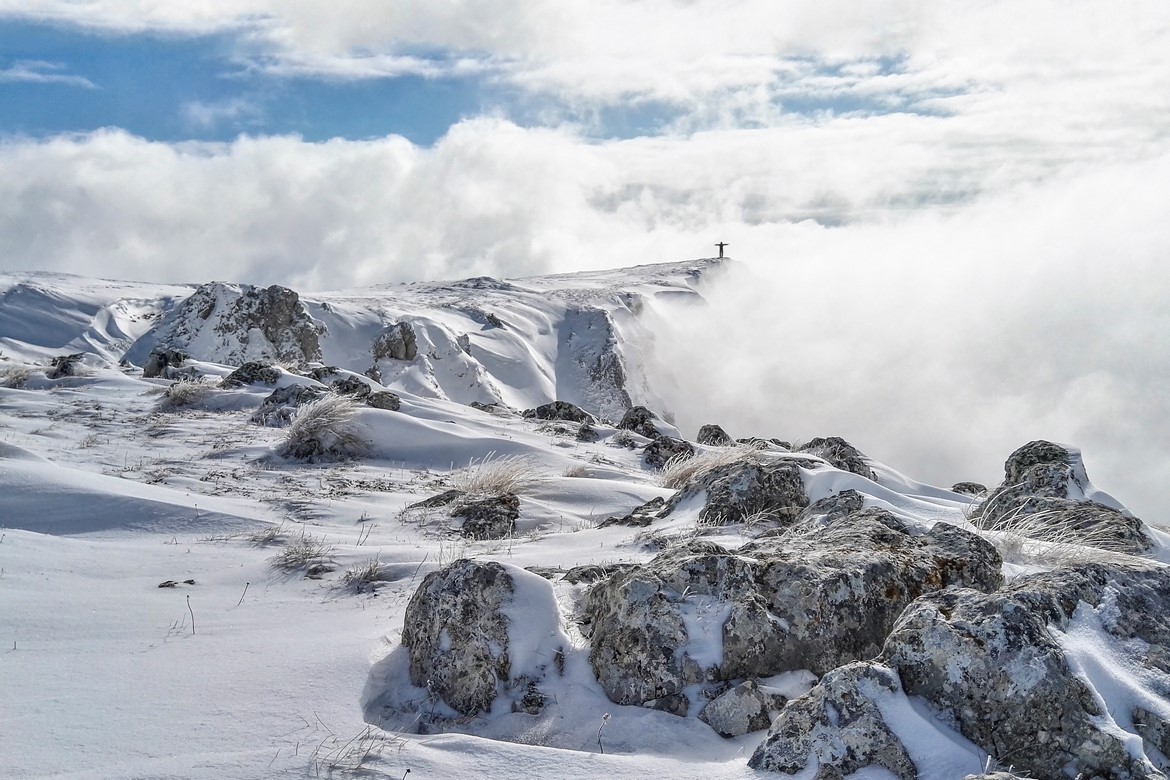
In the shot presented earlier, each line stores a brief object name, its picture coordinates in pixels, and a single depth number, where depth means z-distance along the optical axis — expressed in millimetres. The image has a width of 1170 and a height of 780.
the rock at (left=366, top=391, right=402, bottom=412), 9070
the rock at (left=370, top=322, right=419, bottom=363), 26938
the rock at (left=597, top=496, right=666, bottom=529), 4988
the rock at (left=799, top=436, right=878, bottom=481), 7590
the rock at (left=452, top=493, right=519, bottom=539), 5113
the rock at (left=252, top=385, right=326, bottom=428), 8352
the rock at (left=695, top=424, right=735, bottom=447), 10930
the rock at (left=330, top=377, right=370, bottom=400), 9531
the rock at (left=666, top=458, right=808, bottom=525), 4715
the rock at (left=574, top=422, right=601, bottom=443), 9666
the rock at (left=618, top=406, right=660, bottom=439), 11078
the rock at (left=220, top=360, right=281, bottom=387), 10109
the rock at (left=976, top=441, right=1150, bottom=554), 4160
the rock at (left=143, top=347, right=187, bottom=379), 12172
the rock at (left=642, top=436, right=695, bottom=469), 8523
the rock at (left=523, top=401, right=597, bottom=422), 11875
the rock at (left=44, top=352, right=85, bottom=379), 10898
